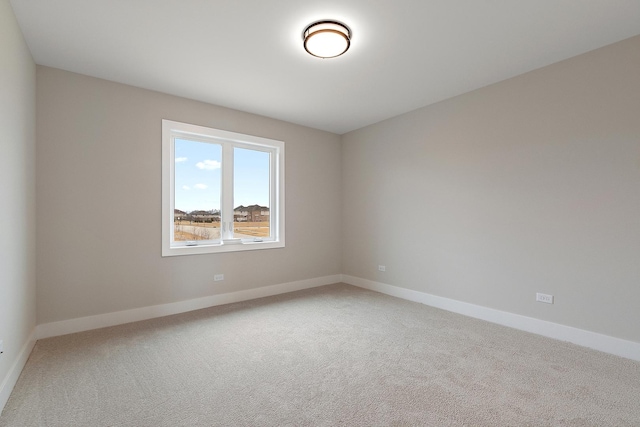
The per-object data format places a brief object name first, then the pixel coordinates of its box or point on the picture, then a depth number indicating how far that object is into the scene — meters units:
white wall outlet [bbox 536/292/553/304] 3.06
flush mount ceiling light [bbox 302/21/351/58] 2.43
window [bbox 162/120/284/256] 3.88
